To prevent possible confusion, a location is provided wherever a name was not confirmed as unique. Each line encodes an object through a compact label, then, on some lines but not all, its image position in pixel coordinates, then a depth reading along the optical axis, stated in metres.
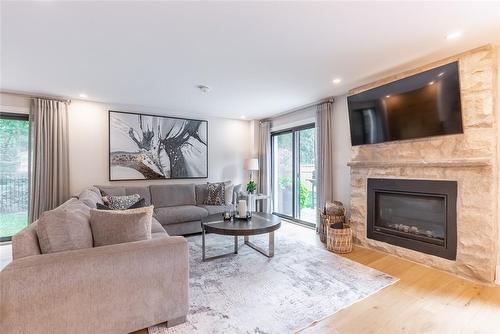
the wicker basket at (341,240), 3.24
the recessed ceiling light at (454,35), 2.10
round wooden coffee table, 2.69
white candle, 3.22
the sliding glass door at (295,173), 4.76
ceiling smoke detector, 3.45
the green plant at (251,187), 5.07
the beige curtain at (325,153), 4.06
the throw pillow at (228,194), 4.71
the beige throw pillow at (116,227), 1.82
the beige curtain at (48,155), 3.68
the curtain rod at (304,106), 4.07
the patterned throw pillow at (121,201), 3.53
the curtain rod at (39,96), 3.64
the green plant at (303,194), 4.90
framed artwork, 4.39
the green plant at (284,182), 5.29
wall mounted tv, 2.55
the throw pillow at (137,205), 2.71
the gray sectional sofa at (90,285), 1.39
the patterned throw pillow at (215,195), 4.61
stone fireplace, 2.37
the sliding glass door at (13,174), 3.75
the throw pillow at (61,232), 1.59
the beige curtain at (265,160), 5.53
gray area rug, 1.84
